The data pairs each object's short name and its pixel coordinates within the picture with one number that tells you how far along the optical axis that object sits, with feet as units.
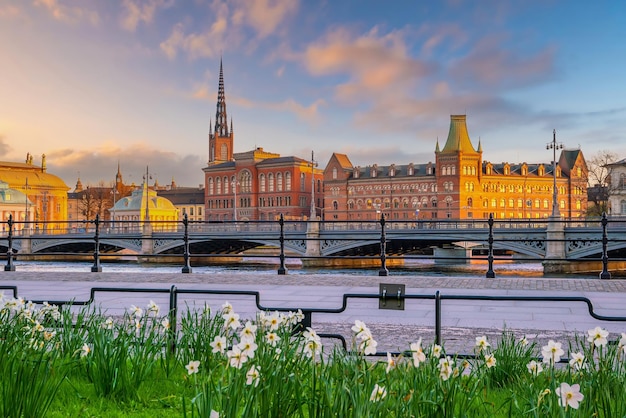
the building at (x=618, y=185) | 244.91
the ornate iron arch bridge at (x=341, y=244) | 114.32
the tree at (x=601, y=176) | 235.77
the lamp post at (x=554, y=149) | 121.45
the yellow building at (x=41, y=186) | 429.79
